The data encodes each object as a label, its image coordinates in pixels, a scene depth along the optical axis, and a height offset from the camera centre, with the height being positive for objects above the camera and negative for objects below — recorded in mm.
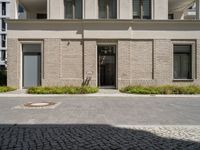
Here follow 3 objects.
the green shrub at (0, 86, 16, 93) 11435 -1168
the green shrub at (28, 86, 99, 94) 10902 -1186
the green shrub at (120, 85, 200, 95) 10884 -1182
